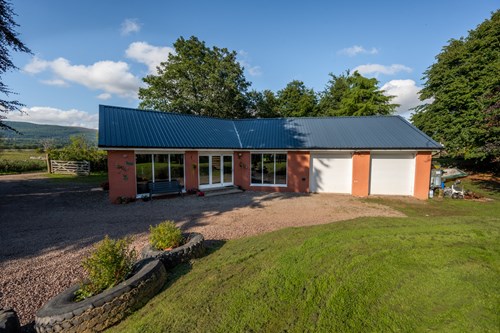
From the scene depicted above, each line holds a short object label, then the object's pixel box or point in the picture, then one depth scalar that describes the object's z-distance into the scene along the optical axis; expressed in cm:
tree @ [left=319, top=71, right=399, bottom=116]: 2673
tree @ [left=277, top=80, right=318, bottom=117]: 3148
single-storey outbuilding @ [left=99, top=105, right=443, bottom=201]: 1223
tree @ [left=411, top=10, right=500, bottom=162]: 1873
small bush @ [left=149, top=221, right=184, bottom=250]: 516
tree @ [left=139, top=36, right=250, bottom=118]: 2494
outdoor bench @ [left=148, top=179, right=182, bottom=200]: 1207
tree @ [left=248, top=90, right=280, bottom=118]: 2891
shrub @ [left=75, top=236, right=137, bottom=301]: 360
